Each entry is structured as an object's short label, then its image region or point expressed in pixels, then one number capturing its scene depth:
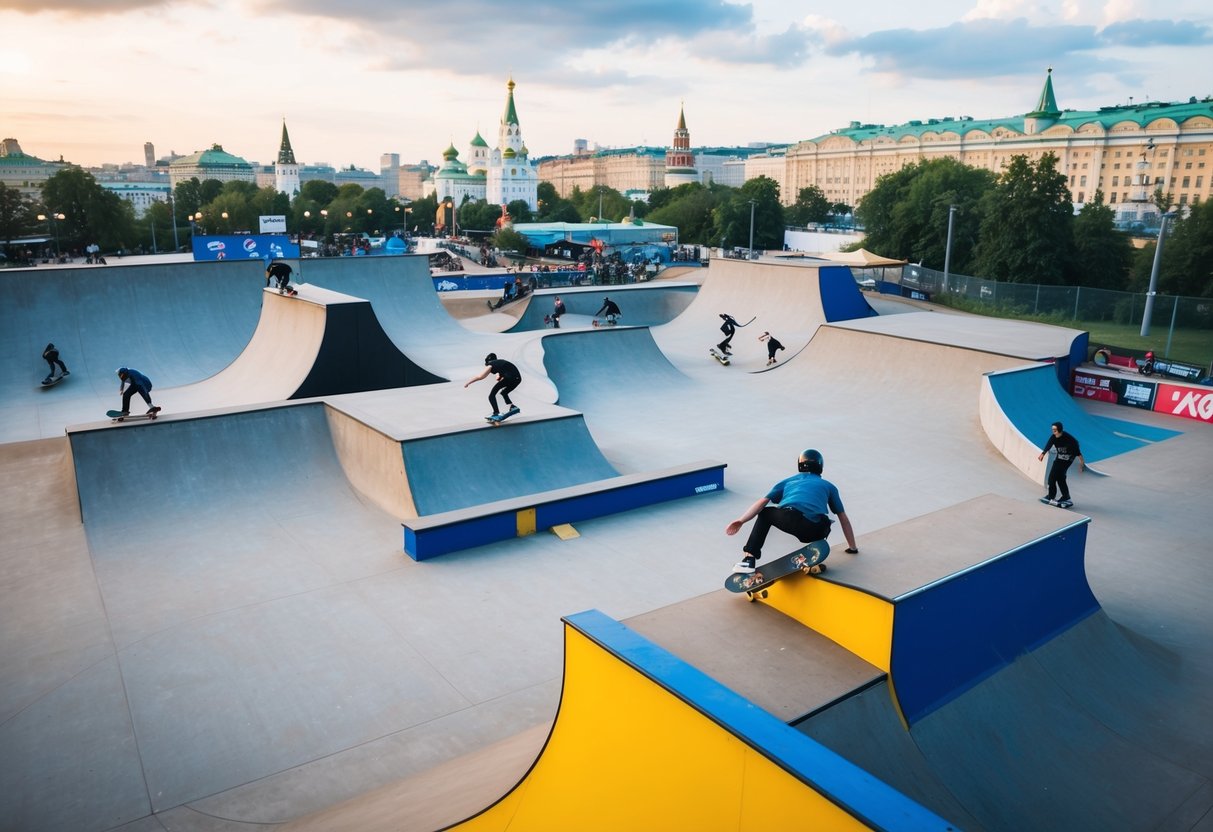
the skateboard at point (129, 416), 10.21
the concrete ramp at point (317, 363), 13.79
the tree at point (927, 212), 47.28
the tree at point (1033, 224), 39.34
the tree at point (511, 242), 70.81
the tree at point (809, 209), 91.00
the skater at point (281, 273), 16.36
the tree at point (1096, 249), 41.19
